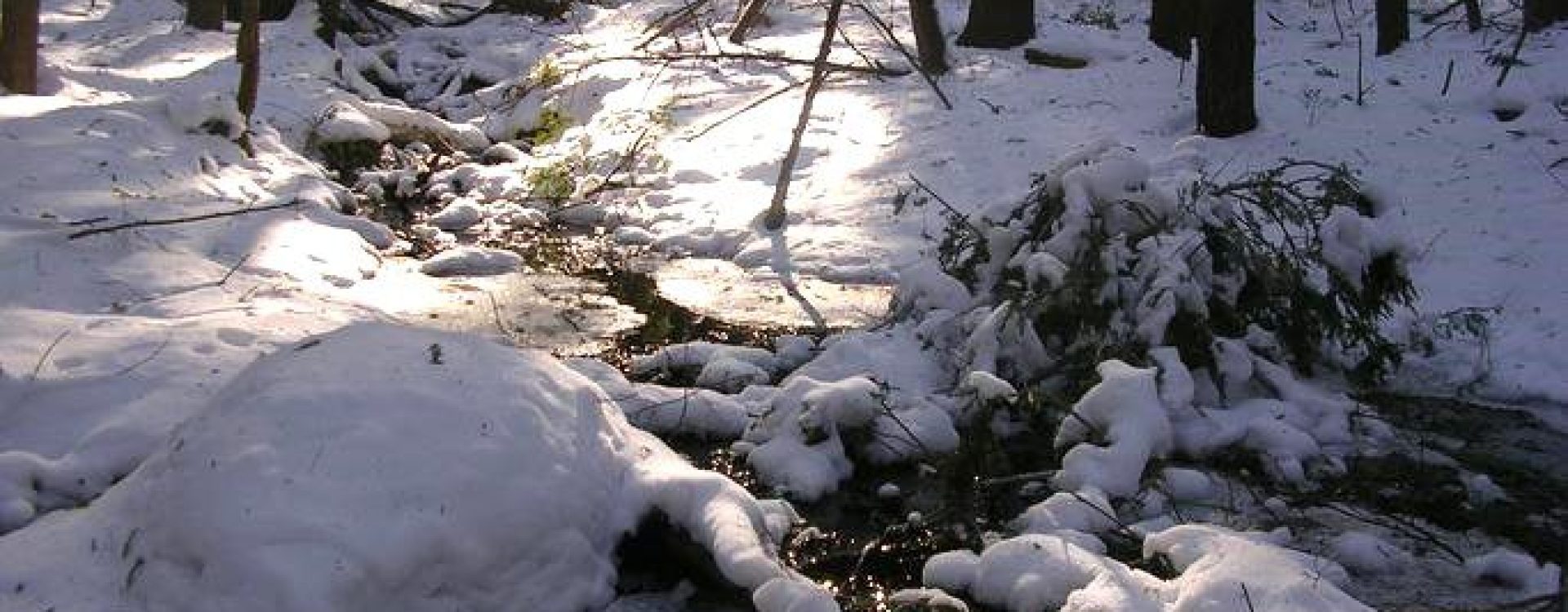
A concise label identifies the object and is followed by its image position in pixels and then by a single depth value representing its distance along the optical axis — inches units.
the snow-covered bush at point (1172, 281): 250.7
